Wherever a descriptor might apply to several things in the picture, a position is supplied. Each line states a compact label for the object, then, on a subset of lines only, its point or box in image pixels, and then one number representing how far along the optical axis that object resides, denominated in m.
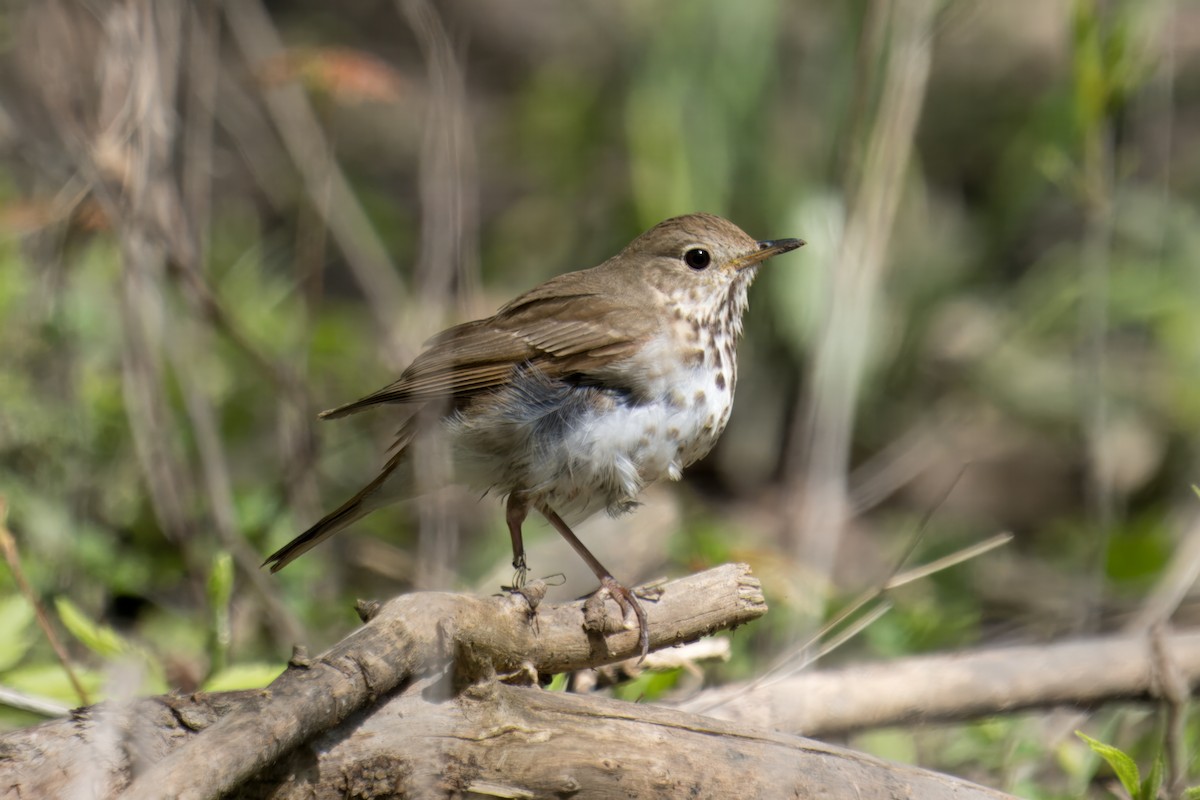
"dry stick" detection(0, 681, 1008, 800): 3.99
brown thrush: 6.12
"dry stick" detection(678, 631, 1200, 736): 6.33
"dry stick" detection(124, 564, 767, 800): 3.61
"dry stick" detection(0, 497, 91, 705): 5.63
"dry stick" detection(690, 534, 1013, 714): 6.09
